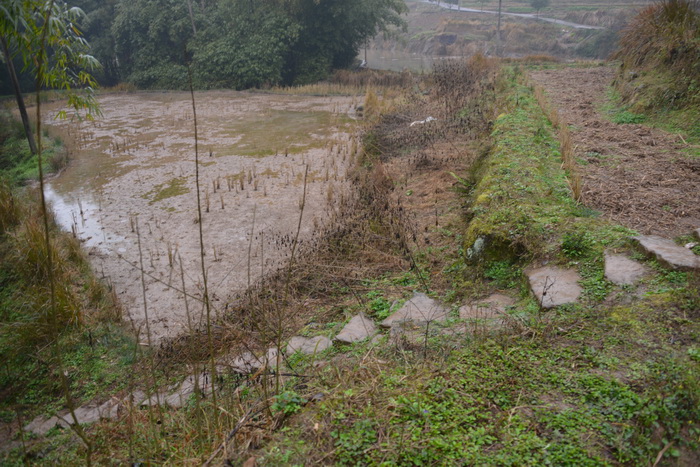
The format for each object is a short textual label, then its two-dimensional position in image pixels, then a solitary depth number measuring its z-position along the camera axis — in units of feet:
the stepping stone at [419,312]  11.97
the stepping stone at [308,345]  11.85
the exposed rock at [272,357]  11.14
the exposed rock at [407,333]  10.31
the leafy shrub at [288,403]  8.23
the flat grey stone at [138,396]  12.29
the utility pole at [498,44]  122.57
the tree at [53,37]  14.60
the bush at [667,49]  23.33
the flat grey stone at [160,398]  11.90
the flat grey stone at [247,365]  11.81
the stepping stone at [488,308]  11.24
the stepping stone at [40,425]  11.26
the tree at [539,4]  153.17
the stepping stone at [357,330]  11.92
